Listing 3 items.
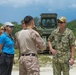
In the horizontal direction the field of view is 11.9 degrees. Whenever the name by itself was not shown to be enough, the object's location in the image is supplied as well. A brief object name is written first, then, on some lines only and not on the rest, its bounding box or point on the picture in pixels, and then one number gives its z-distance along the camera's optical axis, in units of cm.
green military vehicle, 2477
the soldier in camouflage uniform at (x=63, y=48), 744
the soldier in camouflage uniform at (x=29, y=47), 661
